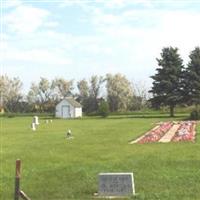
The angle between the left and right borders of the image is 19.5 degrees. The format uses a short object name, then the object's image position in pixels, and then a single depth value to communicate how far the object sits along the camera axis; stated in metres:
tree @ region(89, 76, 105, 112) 114.32
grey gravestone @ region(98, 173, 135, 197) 12.05
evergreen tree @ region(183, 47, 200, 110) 77.25
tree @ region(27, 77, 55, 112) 114.38
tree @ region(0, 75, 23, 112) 117.44
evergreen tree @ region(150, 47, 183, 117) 77.88
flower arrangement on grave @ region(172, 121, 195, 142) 28.14
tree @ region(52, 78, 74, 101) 122.64
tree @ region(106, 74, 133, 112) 112.06
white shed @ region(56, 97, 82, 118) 97.44
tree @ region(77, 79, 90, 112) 115.70
